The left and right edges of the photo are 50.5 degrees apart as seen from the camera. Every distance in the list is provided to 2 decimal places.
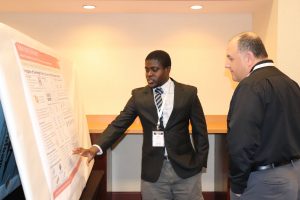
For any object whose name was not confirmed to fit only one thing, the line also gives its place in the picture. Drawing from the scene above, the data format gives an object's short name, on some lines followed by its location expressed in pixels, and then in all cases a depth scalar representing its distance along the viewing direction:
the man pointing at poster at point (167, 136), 2.06
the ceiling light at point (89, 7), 3.12
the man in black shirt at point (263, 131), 1.58
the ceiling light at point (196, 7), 3.11
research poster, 0.87
